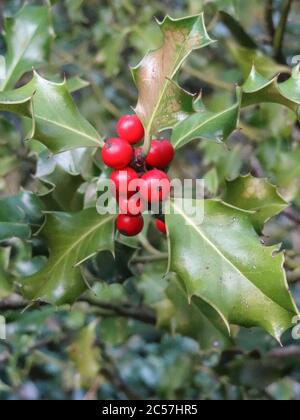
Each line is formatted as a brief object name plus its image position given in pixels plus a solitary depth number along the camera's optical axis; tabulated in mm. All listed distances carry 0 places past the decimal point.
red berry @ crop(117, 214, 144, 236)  269
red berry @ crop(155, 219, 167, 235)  279
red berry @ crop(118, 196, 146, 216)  260
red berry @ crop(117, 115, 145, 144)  260
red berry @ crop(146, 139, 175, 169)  260
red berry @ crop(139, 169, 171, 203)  252
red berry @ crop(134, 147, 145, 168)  262
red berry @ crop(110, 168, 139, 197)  256
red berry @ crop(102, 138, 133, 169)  255
